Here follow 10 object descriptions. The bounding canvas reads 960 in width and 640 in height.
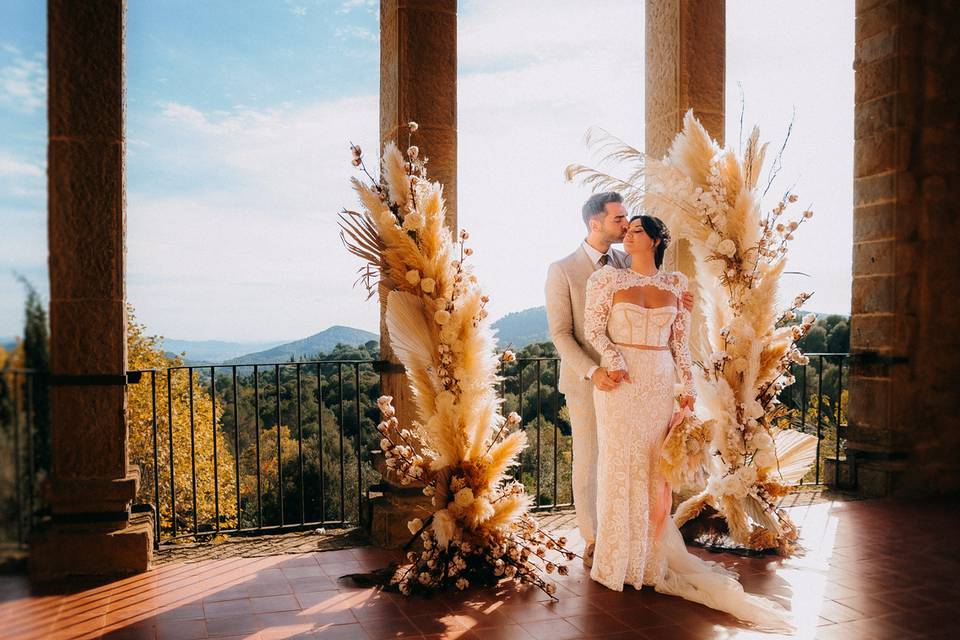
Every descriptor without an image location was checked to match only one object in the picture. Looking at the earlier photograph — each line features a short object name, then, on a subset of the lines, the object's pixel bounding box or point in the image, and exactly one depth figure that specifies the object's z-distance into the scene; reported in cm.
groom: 382
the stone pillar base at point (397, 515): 409
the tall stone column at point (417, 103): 412
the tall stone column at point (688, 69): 465
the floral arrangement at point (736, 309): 409
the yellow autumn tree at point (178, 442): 1931
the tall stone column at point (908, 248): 534
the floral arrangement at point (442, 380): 346
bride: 343
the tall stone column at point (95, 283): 359
